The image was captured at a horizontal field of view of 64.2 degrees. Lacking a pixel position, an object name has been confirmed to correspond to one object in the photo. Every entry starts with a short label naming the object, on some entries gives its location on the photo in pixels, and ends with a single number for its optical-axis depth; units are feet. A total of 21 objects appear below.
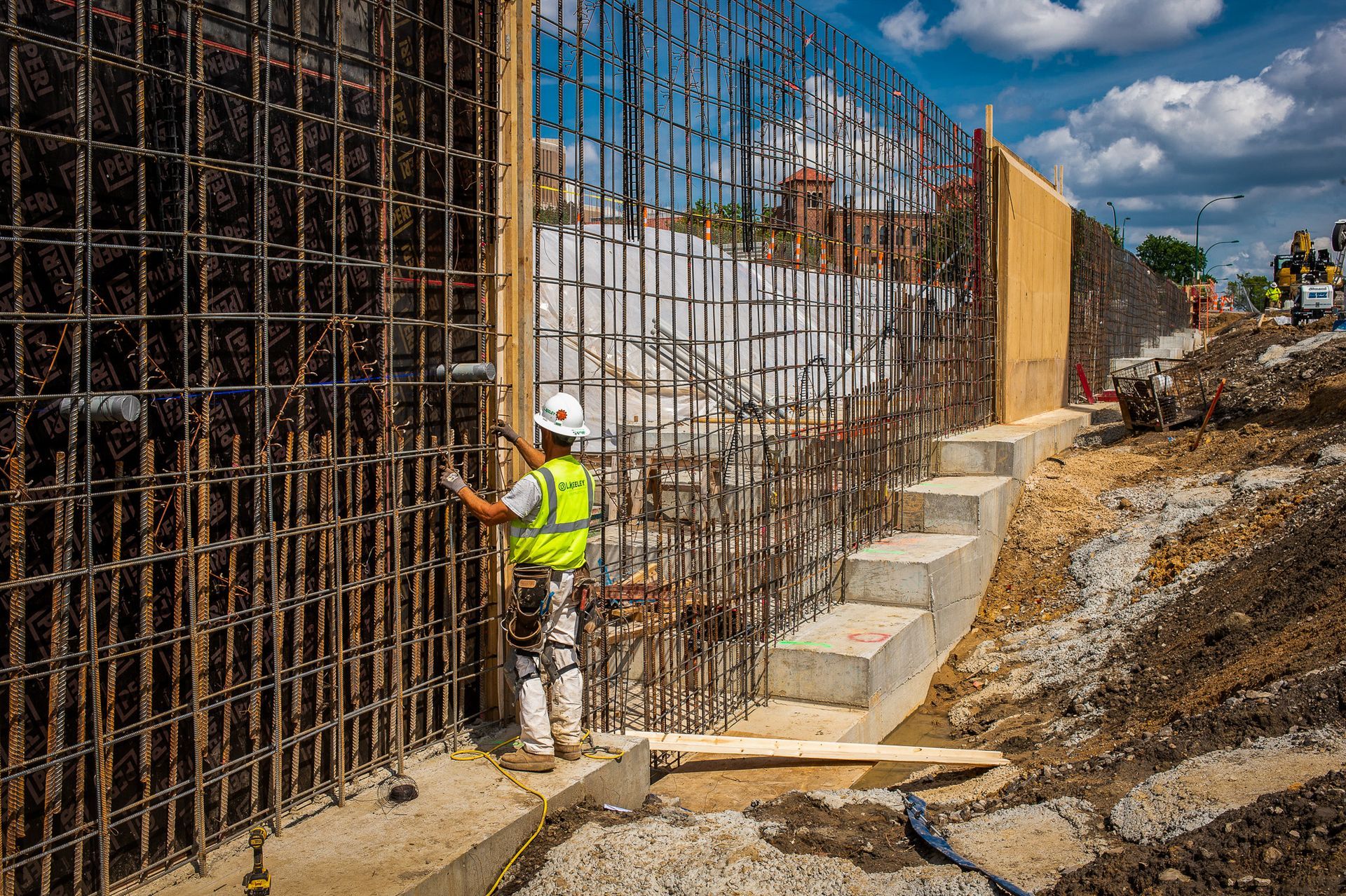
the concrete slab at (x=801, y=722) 25.11
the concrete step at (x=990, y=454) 39.24
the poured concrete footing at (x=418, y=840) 13.04
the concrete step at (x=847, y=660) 26.63
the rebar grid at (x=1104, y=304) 65.72
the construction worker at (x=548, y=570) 16.66
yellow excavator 137.49
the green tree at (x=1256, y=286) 331.98
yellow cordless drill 12.26
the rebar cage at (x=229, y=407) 11.76
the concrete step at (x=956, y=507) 35.65
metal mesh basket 49.78
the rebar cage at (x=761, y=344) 21.13
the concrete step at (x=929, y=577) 31.53
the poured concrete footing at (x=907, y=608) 26.63
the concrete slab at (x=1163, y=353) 108.67
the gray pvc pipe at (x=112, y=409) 11.64
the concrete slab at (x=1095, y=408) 57.52
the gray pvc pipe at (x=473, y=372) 17.21
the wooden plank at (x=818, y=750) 20.70
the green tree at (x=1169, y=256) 284.41
